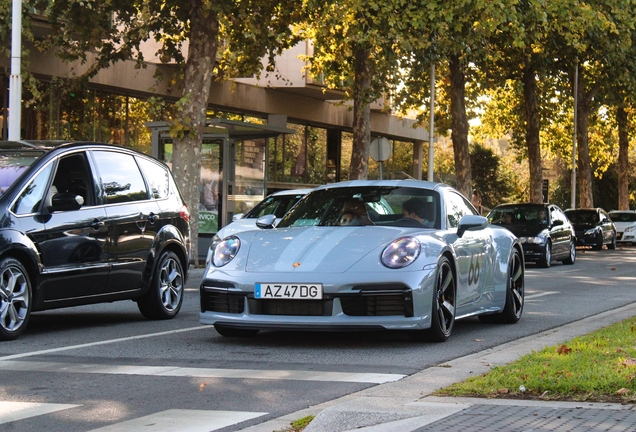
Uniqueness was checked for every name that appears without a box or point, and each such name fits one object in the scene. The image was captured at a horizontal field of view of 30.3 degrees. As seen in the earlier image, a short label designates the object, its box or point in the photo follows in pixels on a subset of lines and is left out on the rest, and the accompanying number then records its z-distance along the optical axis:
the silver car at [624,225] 47.38
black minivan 9.77
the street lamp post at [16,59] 19.70
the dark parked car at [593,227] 40.22
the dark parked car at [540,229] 26.78
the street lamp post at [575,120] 49.75
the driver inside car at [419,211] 10.32
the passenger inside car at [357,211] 10.18
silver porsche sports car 9.09
